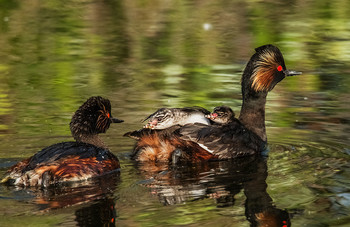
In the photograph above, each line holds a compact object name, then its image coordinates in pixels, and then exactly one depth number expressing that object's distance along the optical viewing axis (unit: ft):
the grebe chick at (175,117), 61.46
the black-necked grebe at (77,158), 52.65
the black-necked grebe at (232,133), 60.75
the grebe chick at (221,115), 63.36
